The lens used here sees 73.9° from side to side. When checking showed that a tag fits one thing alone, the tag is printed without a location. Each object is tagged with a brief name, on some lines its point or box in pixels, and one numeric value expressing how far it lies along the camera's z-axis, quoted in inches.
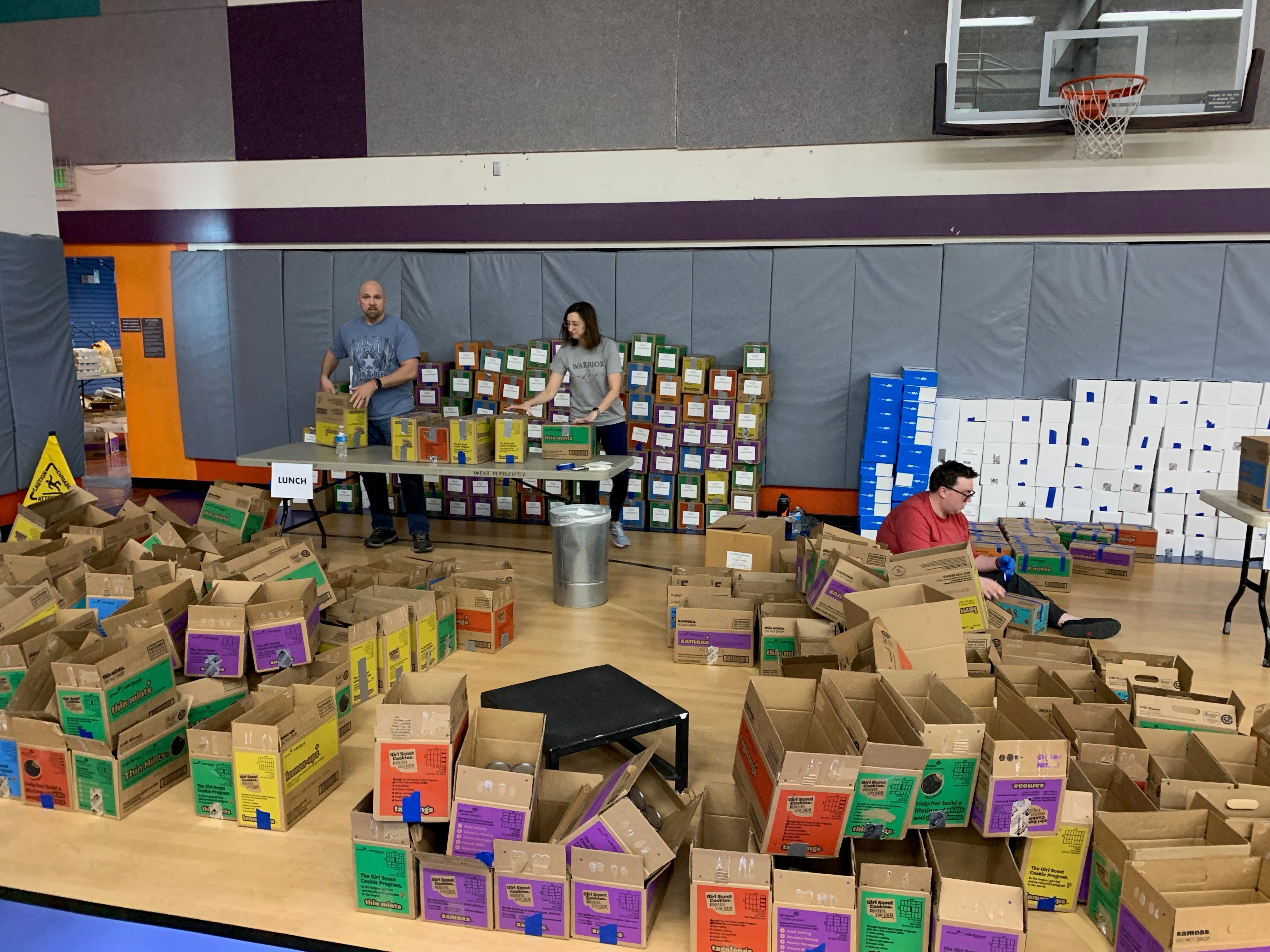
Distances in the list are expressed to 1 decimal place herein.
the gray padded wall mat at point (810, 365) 264.2
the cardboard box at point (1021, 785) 84.0
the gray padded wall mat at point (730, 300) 268.1
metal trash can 183.6
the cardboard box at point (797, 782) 81.3
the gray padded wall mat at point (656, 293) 272.1
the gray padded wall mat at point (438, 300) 286.8
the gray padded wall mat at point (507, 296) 281.4
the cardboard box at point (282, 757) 104.2
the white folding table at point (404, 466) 194.9
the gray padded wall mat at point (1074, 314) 248.4
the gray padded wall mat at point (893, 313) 258.5
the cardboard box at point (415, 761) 88.1
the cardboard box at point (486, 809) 86.2
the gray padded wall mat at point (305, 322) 293.9
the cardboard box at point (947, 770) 85.3
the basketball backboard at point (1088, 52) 225.8
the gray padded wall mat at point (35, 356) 242.8
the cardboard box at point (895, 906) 79.4
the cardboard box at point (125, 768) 107.9
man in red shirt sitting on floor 154.9
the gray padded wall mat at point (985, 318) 253.4
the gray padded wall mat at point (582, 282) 276.2
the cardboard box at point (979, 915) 78.7
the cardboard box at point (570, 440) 206.5
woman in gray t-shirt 217.6
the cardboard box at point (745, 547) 184.2
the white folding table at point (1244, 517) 160.6
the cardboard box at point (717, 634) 156.9
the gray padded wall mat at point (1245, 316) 239.1
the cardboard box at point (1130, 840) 83.0
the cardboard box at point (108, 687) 106.4
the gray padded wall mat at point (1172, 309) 242.4
